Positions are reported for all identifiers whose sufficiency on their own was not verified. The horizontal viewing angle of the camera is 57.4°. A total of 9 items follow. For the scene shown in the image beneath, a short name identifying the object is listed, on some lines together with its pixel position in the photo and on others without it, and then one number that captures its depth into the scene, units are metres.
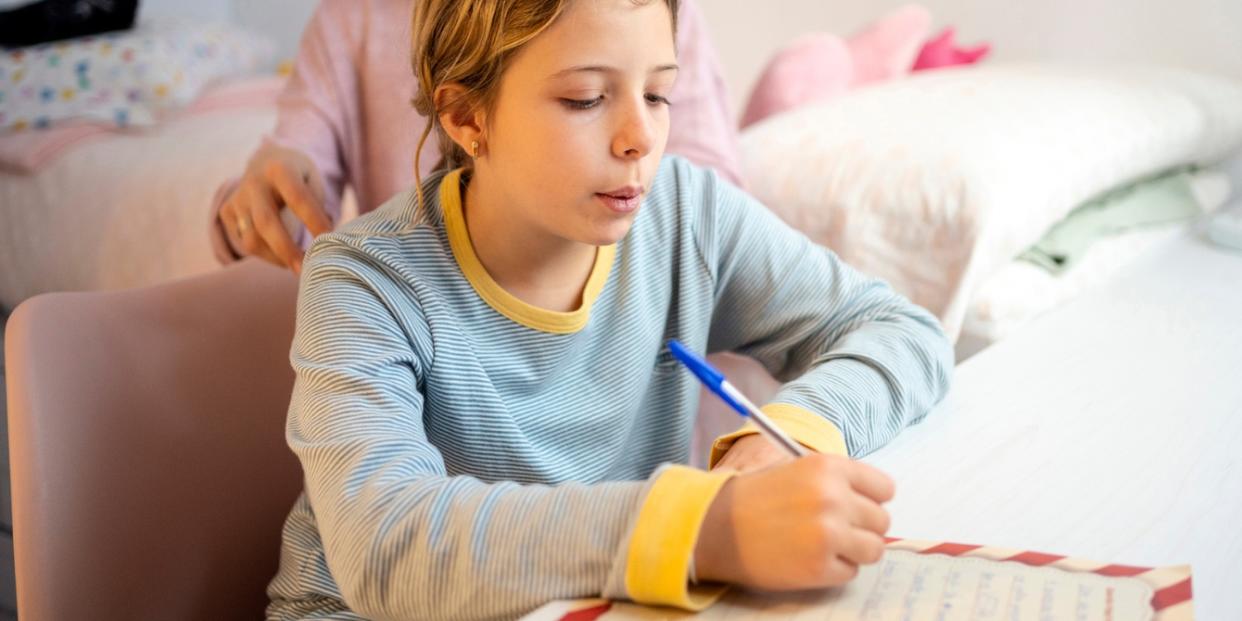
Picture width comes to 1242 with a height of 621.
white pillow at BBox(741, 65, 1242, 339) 1.06
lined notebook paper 0.50
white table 0.59
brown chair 0.75
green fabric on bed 1.13
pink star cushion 1.65
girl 0.53
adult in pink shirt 1.15
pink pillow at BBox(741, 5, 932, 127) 1.55
